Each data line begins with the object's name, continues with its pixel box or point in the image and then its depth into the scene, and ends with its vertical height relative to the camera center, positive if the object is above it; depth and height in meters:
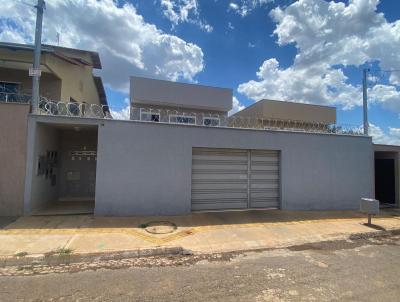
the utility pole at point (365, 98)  14.41 +3.85
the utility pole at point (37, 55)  9.11 +3.69
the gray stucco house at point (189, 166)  9.25 +0.12
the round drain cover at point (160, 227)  7.97 -1.74
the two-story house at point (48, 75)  10.04 +4.01
